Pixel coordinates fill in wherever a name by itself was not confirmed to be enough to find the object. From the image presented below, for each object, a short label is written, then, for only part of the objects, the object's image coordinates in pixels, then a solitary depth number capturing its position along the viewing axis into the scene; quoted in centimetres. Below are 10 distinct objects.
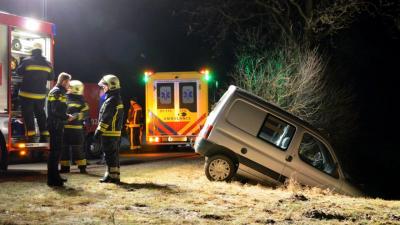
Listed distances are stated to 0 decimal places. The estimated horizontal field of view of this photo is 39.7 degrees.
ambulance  1689
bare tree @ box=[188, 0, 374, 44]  1985
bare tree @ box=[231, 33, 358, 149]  1471
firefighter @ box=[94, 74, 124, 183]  926
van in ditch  994
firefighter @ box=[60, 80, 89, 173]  1084
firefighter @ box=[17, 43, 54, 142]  1041
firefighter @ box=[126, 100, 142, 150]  1661
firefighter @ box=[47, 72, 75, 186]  881
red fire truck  1037
